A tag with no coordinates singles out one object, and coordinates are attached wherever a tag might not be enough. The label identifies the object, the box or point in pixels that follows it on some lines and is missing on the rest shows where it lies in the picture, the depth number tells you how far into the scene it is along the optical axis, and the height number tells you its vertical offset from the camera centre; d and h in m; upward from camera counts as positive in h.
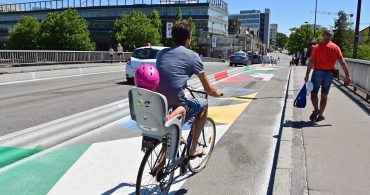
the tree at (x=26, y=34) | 84.88 +2.13
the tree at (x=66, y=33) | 75.69 +2.21
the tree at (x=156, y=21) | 91.12 +5.56
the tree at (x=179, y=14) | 93.25 +7.41
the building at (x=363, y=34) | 88.75 +3.24
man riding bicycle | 4.00 -0.21
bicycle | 3.65 -0.95
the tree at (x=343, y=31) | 75.84 +3.31
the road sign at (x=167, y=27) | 39.58 +1.83
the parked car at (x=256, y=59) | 54.97 -1.67
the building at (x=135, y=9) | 102.75 +8.71
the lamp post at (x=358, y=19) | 18.57 +1.35
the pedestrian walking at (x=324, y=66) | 7.96 -0.36
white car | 16.52 -0.55
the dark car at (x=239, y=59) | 40.00 -1.23
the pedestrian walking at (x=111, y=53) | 34.44 -0.68
